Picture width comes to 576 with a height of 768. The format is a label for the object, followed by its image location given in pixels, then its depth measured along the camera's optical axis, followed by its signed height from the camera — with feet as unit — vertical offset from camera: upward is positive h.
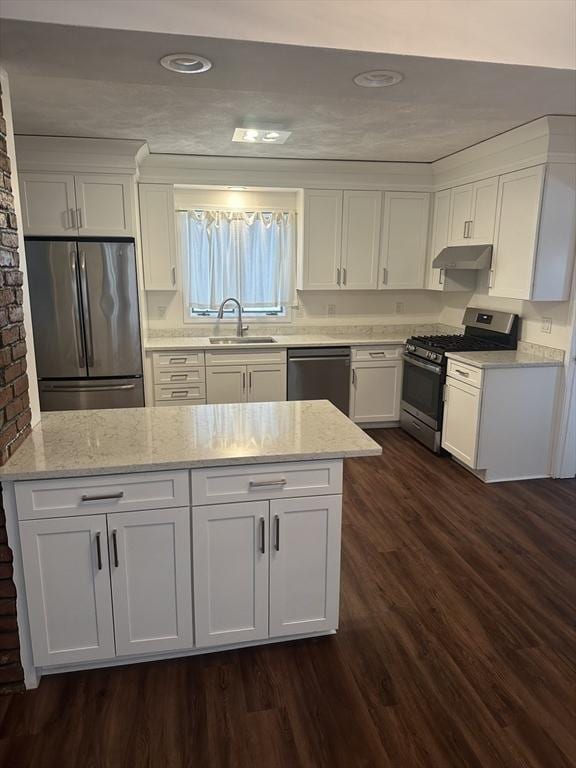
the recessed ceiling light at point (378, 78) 6.29 +2.45
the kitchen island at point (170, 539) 6.11 -3.23
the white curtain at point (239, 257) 16.63 +0.62
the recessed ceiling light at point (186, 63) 5.82 +2.42
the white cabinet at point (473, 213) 13.57 +1.80
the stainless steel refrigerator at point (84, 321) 13.30 -1.22
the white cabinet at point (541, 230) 11.73 +1.13
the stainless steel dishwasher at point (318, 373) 15.75 -2.90
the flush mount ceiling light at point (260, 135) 12.01 +3.33
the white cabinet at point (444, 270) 15.88 +0.25
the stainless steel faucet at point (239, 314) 16.89 -1.25
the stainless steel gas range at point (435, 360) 14.12 -2.35
